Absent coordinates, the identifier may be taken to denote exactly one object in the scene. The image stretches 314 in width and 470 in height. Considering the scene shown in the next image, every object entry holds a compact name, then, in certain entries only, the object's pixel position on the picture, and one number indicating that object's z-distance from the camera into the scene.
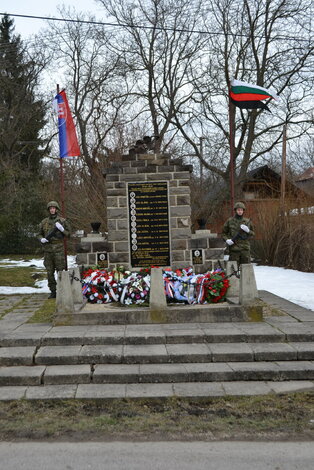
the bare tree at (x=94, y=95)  22.03
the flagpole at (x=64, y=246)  8.55
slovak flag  9.16
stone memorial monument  8.57
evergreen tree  23.69
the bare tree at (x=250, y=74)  19.20
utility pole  15.38
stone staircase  4.52
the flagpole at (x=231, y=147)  8.21
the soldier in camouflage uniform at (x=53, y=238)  8.80
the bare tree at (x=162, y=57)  21.11
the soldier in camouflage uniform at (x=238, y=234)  9.02
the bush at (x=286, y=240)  14.06
